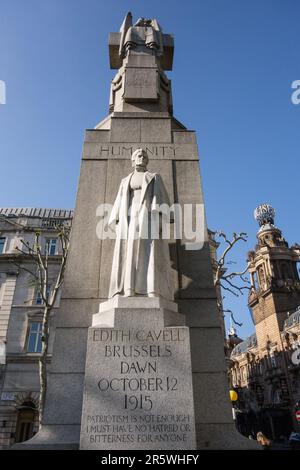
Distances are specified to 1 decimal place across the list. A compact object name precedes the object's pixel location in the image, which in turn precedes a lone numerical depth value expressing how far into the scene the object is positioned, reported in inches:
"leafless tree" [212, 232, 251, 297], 822.5
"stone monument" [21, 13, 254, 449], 188.4
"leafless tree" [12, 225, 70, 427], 672.4
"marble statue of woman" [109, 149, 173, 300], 237.3
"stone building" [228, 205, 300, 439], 2492.5
